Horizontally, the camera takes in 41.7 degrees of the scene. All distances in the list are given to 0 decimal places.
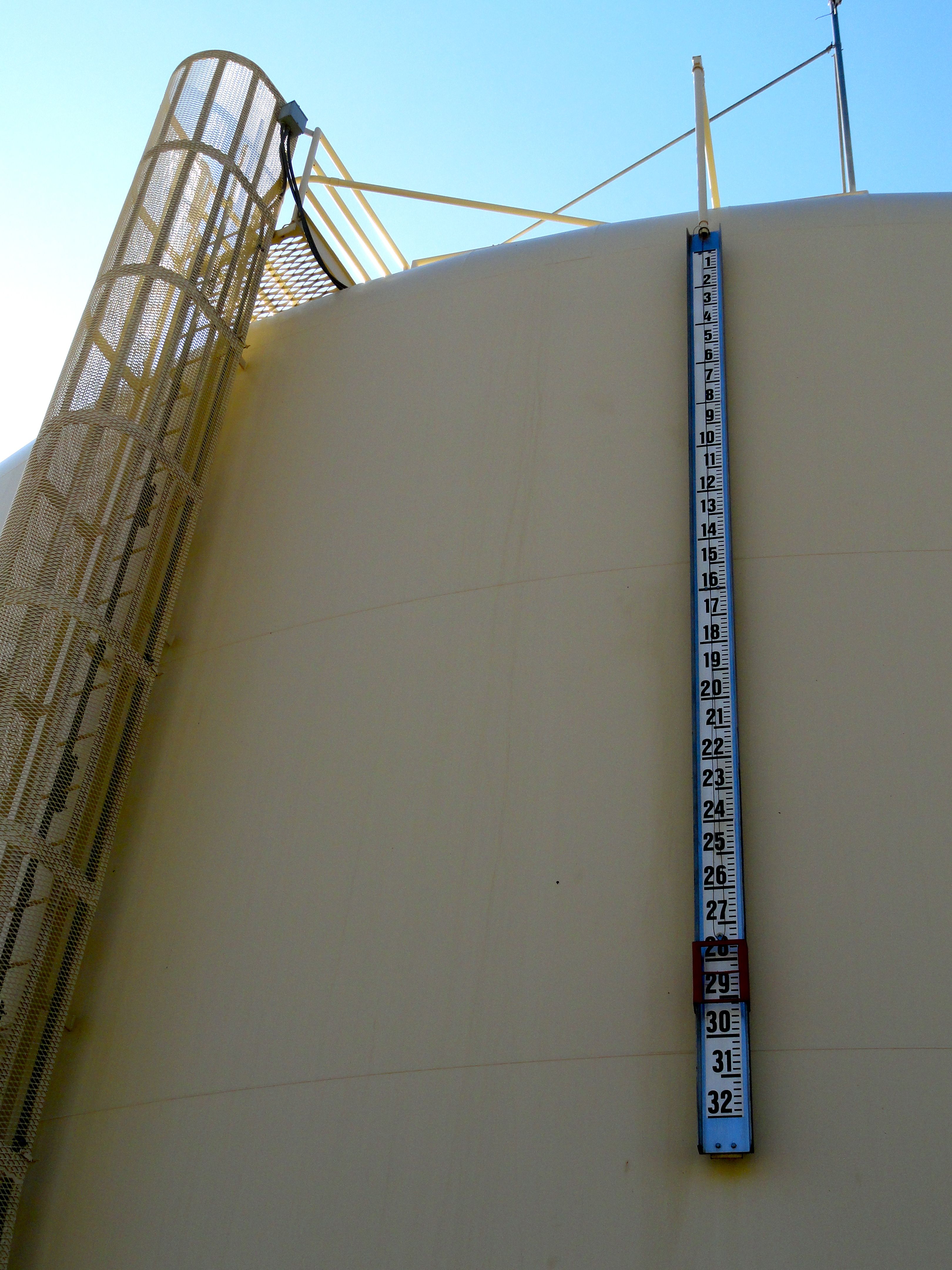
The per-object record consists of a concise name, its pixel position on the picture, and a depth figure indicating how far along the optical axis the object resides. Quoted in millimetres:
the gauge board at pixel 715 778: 5656
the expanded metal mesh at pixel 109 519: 7363
